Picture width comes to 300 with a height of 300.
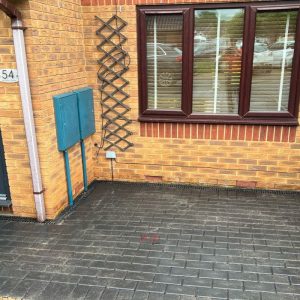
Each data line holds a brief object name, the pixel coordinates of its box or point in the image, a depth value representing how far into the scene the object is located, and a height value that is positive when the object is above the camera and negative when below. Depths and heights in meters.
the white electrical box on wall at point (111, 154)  5.32 -1.48
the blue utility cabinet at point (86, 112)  4.66 -0.78
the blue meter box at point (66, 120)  4.16 -0.79
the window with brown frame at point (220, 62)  4.49 -0.15
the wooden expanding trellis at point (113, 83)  4.81 -0.42
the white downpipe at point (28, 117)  3.58 -0.66
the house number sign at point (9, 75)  3.76 -0.22
